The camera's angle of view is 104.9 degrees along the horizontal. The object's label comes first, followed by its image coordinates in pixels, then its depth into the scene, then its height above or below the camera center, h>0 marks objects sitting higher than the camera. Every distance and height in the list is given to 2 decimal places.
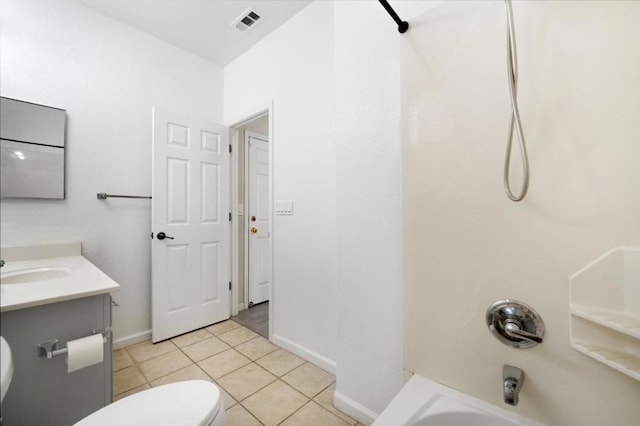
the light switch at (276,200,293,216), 1.95 +0.05
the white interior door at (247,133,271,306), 2.85 -0.07
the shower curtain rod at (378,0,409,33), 0.88 +0.73
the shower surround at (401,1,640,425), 0.62 +0.08
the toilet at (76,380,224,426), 0.59 -0.53
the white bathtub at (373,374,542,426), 0.72 -0.61
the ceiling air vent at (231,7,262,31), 1.85 +1.51
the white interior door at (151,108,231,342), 1.69 -0.10
